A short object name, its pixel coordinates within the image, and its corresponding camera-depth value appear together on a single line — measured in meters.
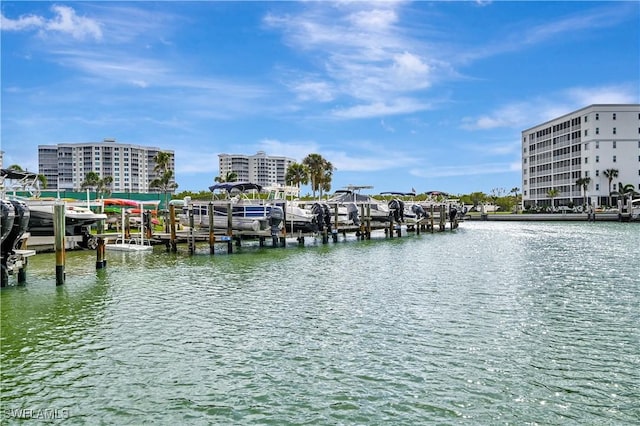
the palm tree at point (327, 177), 98.12
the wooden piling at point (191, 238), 34.28
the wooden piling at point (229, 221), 34.19
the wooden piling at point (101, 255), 25.48
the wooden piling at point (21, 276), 21.38
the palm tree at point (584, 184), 102.25
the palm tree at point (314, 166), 94.69
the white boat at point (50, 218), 30.98
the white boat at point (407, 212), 55.88
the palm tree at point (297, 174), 92.12
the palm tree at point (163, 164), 86.50
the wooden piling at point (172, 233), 34.28
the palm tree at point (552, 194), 114.10
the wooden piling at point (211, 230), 34.03
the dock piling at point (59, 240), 20.22
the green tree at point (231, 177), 92.53
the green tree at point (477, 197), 144.10
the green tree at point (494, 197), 142.65
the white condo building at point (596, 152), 103.19
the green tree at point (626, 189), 96.55
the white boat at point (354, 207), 49.88
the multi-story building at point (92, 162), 185.00
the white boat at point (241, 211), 36.69
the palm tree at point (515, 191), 161.12
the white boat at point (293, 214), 40.12
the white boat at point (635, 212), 79.31
